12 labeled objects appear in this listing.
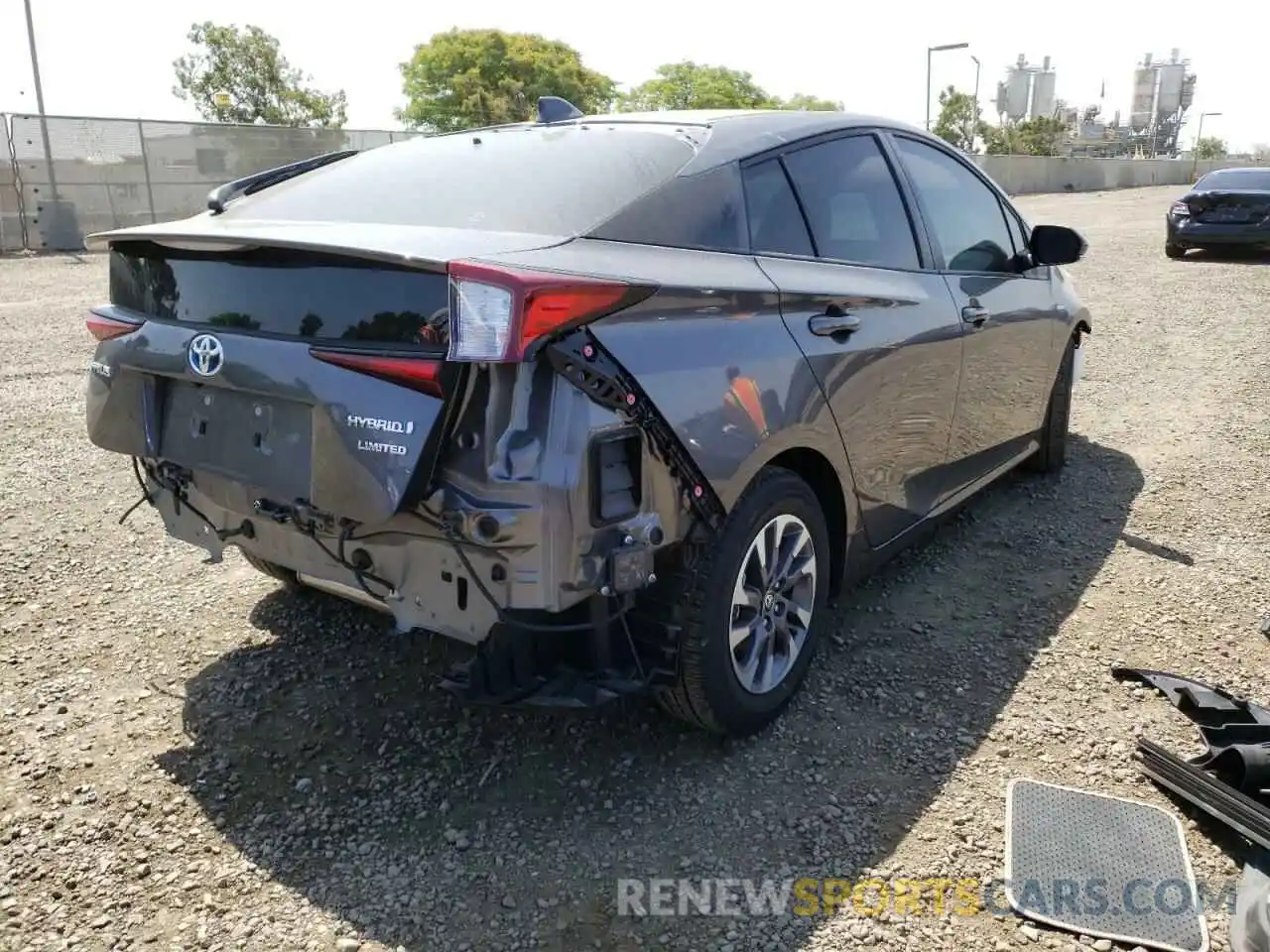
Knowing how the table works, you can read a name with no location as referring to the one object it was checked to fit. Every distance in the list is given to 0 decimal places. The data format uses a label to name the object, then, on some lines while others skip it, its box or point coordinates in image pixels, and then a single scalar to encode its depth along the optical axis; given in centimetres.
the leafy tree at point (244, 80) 4541
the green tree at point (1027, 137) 7425
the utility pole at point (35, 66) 2345
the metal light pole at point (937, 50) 4028
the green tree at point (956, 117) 7531
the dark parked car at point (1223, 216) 1499
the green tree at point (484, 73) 5412
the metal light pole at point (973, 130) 6025
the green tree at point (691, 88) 7194
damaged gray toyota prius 228
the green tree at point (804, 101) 8311
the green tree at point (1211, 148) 10538
